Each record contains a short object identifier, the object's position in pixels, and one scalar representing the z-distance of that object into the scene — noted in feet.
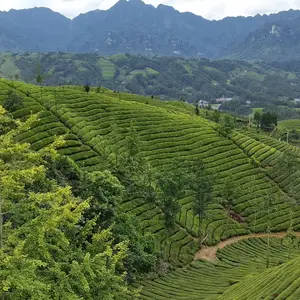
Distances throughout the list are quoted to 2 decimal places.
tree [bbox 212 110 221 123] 407.69
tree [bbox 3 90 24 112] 232.53
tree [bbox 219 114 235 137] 272.51
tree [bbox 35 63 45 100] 243.25
